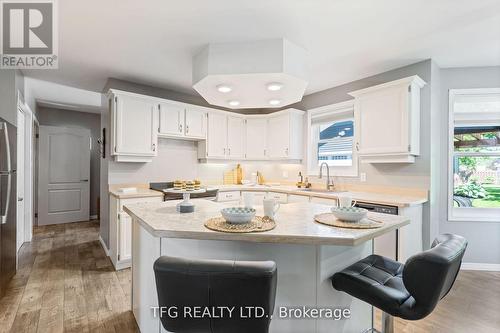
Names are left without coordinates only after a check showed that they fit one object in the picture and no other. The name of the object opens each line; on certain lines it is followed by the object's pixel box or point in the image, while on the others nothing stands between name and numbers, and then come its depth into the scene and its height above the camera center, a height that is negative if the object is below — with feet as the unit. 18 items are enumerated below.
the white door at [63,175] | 17.38 -0.80
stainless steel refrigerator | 7.84 -1.20
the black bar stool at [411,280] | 3.61 -1.97
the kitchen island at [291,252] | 4.29 -1.70
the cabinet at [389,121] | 9.36 +1.72
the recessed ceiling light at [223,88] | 7.31 +2.20
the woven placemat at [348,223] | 4.70 -1.13
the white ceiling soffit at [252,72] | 6.98 +2.58
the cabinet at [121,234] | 10.01 -2.79
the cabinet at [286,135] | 14.20 +1.67
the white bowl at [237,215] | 4.73 -0.96
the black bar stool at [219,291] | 2.99 -1.52
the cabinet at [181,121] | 12.31 +2.22
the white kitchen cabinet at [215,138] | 14.02 +1.46
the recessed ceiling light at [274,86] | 7.19 +2.24
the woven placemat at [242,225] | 4.42 -1.13
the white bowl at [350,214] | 4.98 -0.96
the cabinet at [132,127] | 10.93 +1.66
